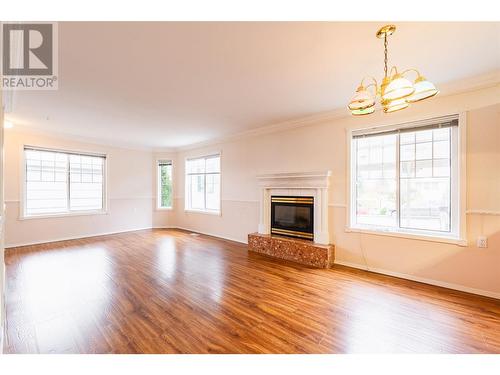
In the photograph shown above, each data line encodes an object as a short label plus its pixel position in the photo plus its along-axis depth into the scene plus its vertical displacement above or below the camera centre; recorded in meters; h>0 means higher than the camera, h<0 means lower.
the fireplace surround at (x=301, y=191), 3.94 -0.05
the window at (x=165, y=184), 7.25 +0.12
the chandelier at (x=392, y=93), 1.61 +0.71
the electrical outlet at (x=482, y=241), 2.70 -0.63
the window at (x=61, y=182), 5.09 +0.13
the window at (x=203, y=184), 6.21 +0.12
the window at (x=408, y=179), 3.01 +0.14
